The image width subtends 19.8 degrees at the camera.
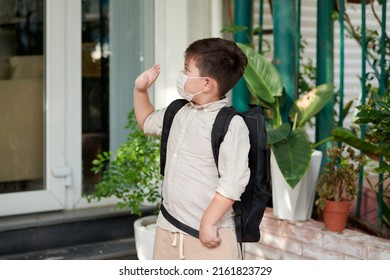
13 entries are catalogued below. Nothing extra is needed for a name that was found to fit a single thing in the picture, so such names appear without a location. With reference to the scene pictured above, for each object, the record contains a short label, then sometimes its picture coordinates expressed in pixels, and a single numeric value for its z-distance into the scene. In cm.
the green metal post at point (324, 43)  732
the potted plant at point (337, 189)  603
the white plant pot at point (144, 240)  641
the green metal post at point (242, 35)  753
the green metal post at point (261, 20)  735
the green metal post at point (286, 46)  681
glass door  739
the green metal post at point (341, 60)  655
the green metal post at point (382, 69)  621
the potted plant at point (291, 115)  633
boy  395
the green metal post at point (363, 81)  633
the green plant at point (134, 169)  650
